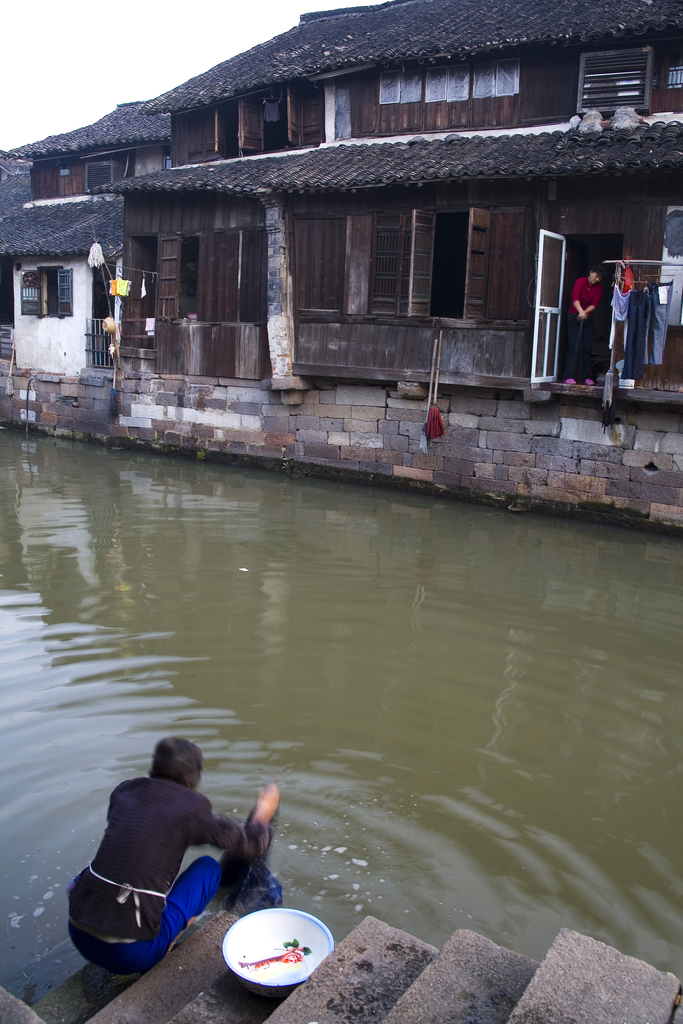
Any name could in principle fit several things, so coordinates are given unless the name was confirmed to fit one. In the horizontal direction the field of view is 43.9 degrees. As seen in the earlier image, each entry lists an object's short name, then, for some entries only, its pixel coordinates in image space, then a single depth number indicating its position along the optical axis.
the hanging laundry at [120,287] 17.23
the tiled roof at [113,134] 20.91
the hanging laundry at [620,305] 10.85
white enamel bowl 2.93
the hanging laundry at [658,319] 10.74
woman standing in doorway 11.80
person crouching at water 3.02
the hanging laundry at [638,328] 10.75
